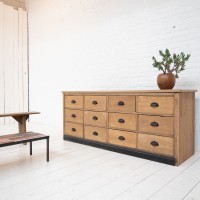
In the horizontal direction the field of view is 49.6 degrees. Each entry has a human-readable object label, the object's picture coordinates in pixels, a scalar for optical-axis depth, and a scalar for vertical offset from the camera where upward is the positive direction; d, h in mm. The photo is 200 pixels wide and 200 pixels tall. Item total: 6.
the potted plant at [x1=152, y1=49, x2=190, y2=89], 2634 +264
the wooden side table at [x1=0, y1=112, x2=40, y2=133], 3340 -391
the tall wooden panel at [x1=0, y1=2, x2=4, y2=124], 5367 +517
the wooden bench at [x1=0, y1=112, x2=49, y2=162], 2187 -462
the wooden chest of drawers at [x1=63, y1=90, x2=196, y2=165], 2471 -338
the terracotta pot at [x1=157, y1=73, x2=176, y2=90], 2640 +200
